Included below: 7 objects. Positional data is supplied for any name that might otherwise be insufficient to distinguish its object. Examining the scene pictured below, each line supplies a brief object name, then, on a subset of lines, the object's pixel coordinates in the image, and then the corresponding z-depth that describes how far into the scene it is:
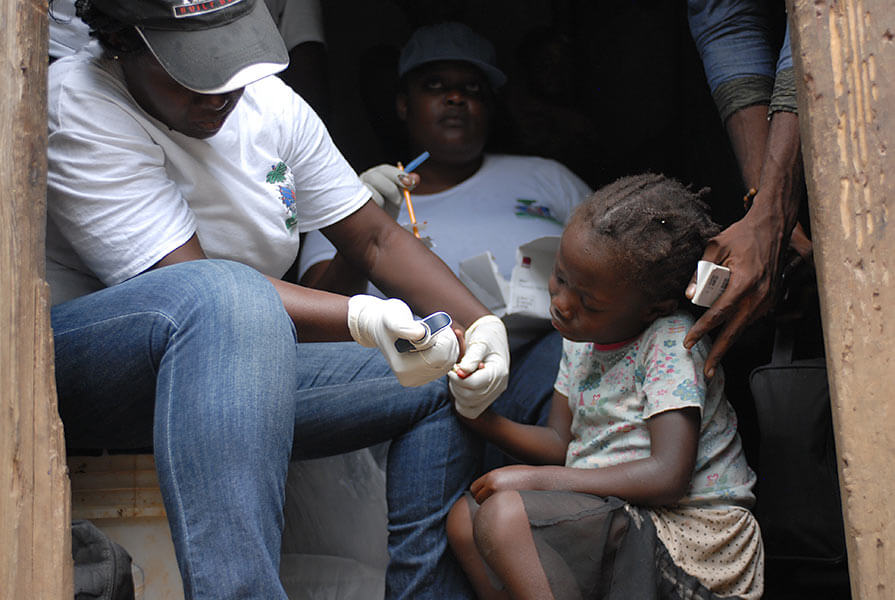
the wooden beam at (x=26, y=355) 0.99
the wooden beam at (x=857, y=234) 1.06
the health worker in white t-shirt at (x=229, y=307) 1.14
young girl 1.40
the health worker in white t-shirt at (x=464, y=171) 2.32
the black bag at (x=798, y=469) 1.60
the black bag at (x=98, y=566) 1.18
